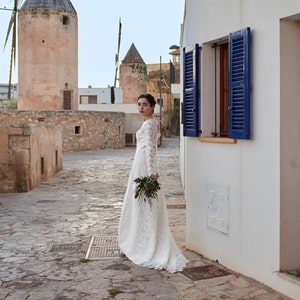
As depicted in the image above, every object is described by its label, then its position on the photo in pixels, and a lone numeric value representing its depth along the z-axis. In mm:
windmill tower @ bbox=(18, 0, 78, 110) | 29766
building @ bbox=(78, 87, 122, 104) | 57547
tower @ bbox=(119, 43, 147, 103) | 47312
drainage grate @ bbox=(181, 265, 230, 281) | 4895
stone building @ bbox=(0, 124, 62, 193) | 11219
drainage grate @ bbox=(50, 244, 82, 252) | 6088
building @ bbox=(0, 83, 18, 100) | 61956
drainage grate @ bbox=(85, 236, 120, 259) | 5730
